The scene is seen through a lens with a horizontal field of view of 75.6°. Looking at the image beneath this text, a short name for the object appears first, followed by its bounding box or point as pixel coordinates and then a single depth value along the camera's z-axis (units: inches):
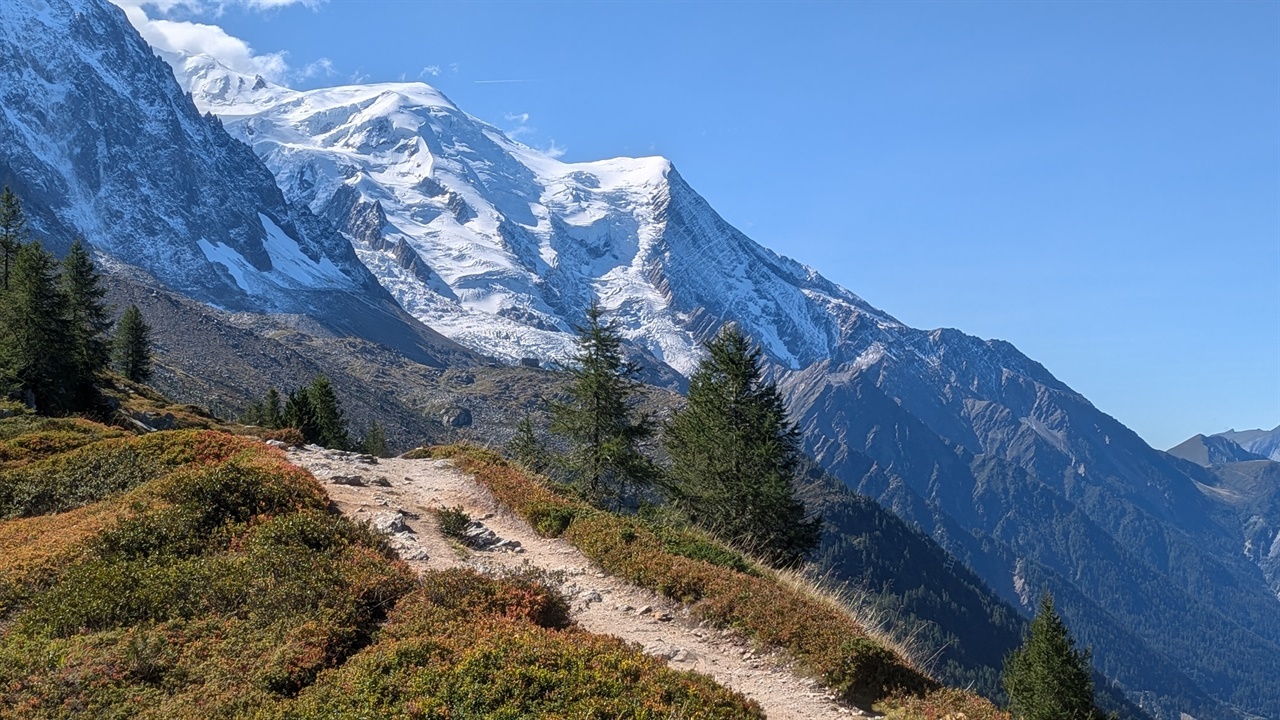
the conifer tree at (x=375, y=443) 4018.2
